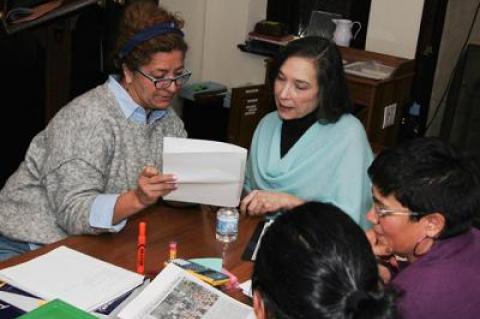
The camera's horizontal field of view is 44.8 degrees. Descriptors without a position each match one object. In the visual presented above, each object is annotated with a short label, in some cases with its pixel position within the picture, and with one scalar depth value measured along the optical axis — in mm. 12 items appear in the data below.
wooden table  1521
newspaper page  1282
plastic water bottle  1651
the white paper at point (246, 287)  1425
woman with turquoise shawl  1969
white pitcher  3553
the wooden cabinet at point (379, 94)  2990
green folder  1169
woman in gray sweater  1622
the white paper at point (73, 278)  1321
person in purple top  1186
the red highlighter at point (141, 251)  1470
